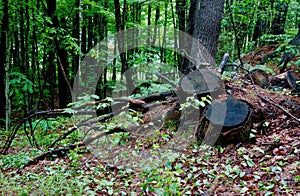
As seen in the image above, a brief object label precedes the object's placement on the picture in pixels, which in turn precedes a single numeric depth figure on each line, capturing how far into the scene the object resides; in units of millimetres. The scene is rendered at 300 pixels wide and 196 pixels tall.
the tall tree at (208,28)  5785
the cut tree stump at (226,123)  3799
